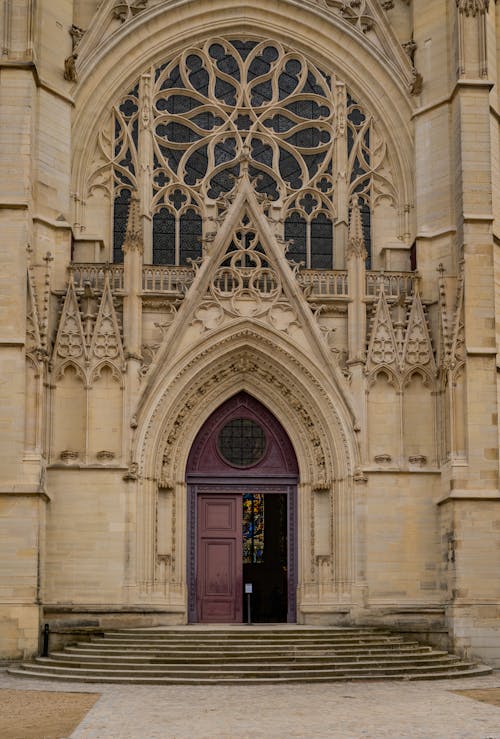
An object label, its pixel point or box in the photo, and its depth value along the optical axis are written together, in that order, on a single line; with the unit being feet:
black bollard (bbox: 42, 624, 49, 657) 67.87
